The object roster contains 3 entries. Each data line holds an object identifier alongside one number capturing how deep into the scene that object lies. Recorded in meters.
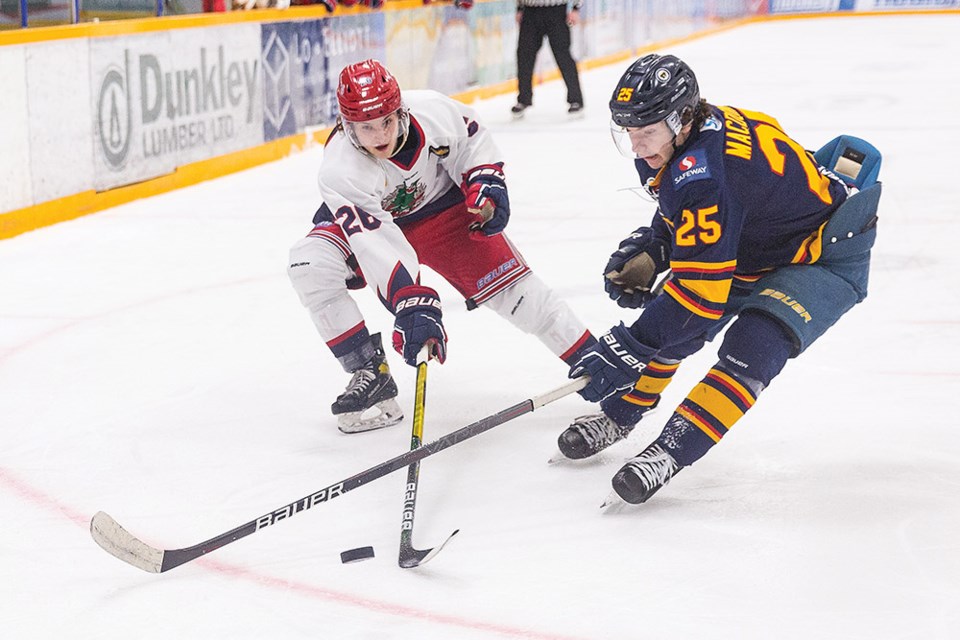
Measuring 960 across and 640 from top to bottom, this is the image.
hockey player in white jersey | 4.85
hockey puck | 3.95
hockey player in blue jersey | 4.12
